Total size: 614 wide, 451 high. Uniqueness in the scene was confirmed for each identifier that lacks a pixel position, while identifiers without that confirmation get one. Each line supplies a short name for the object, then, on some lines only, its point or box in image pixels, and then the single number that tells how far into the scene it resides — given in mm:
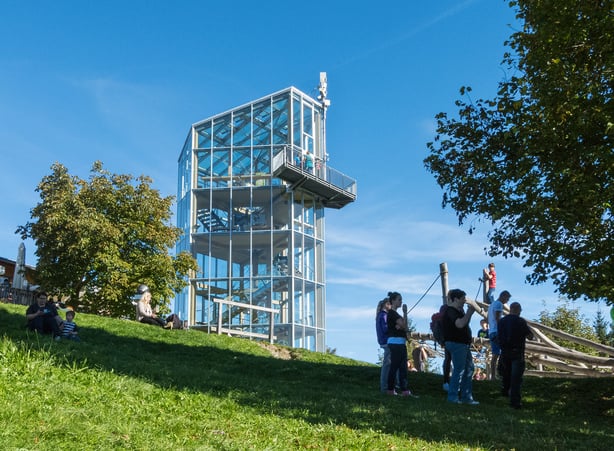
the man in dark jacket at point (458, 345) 10297
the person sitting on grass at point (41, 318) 13469
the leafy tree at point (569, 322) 36750
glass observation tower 37469
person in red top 18000
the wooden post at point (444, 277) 17766
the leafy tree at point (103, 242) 28922
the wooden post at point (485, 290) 18078
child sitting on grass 13872
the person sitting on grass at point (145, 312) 19172
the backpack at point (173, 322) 19156
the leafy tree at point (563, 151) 11531
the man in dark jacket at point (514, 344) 10633
